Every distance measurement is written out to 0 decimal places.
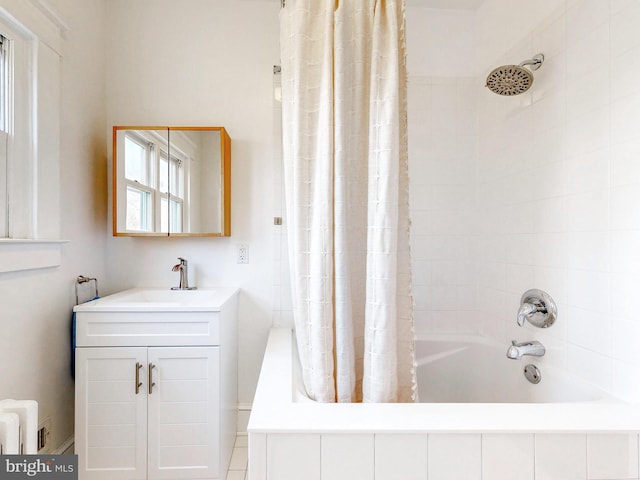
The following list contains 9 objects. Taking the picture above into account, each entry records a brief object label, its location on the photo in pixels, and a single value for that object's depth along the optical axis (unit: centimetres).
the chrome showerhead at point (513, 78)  145
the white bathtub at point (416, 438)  87
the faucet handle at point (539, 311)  145
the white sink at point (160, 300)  154
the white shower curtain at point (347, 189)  106
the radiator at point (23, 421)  105
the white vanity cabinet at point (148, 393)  154
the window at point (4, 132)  138
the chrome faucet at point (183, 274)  196
